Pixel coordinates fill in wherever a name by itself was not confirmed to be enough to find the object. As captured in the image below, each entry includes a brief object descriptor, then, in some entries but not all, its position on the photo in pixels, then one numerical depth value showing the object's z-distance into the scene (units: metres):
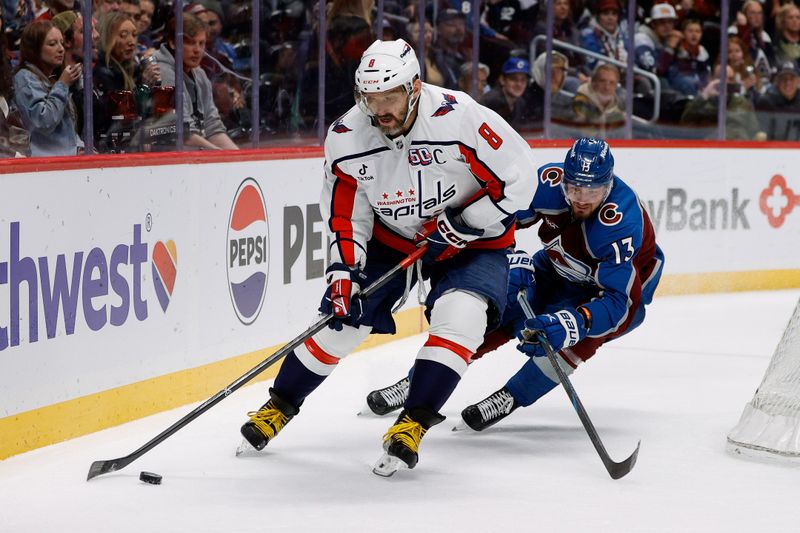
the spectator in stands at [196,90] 9.42
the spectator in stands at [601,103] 14.58
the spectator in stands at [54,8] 8.03
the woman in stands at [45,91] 7.94
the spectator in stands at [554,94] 14.03
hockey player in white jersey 6.85
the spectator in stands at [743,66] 15.75
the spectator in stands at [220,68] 9.93
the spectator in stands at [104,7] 8.49
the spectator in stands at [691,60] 15.60
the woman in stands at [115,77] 8.60
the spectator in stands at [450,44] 12.96
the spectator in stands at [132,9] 8.83
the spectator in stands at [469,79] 13.30
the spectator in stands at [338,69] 11.27
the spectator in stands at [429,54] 12.52
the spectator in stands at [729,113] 15.45
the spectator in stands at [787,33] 16.22
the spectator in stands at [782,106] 15.80
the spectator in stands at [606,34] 14.59
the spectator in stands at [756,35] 15.84
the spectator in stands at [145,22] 9.03
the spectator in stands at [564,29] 14.09
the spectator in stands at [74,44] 8.26
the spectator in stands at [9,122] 7.68
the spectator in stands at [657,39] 15.16
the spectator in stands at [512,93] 13.65
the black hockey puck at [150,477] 6.66
